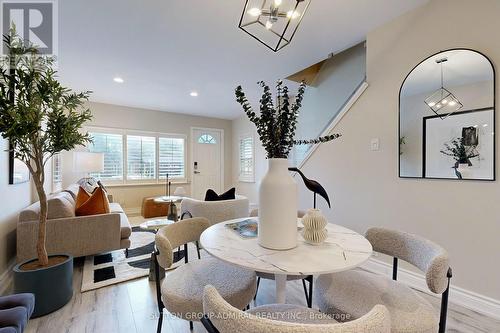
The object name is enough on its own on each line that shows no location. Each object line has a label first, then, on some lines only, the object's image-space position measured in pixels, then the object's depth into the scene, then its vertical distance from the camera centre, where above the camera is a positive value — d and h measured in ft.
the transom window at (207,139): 21.54 +2.39
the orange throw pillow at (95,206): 8.46 -1.48
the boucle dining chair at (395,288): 3.31 -2.09
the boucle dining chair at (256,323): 1.85 -1.30
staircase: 10.27 +3.54
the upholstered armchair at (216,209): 9.05 -1.72
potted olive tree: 5.26 +0.92
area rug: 7.52 -3.67
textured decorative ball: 3.81 -1.03
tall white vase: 3.59 -0.67
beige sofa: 7.31 -2.23
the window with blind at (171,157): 19.63 +0.68
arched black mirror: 5.82 +1.29
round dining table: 3.00 -1.29
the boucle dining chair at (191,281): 3.72 -2.06
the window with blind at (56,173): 14.38 -0.50
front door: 21.15 +0.39
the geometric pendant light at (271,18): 4.96 +4.63
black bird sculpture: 4.16 -0.39
